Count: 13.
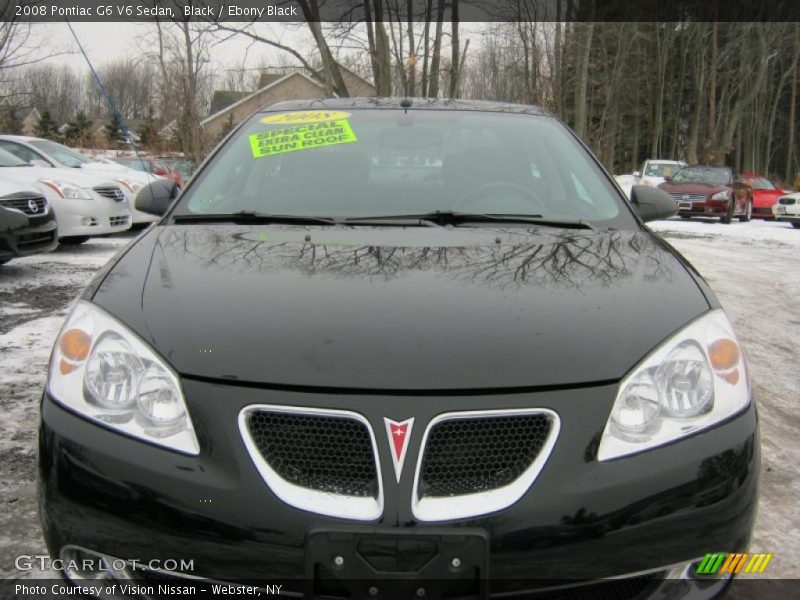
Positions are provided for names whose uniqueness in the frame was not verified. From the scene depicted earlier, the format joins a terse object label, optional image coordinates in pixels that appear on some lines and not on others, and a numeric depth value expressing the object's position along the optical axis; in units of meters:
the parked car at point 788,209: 17.62
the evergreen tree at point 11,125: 28.25
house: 51.16
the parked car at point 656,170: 22.88
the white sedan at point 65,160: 10.37
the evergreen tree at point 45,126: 47.50
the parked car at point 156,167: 16.53
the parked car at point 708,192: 17.62
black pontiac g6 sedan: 1.51
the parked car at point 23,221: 6.70
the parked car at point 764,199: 22.03
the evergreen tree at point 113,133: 50.79
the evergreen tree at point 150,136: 35.22
